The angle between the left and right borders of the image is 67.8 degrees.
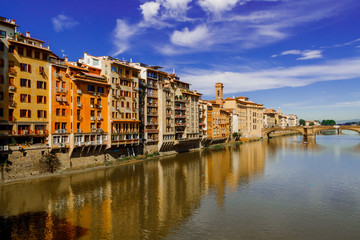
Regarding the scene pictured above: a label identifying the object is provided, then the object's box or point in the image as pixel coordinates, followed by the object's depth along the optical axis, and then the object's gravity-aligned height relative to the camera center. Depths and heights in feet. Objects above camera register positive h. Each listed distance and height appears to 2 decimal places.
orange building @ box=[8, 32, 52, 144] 142.41 +22.96
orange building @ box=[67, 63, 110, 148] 170.09 +15.49
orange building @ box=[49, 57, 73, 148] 159.22 +15.24
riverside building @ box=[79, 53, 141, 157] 194.80 +20.65
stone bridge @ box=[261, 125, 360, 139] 453.58 -4.34
